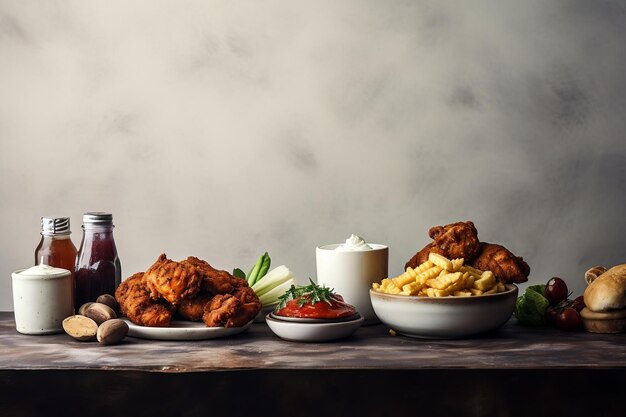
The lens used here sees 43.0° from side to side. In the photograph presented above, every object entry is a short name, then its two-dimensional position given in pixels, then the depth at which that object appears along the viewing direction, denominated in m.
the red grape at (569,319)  2.19
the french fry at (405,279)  2.12
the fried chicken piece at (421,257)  2.27
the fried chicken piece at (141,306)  2.11
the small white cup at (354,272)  2.27
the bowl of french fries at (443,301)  2.03
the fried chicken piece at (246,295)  2.16
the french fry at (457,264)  2.09
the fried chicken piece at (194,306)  2.17
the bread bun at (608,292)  2.10
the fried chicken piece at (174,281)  2.11
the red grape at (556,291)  2.27
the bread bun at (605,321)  2.13
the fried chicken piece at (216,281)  2.18
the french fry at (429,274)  2.09
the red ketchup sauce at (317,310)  2.07
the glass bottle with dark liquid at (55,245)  2.29
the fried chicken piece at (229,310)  2.10
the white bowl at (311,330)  2.05
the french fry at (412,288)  2.07
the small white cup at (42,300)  2.14
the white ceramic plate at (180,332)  2.09
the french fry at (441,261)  2.09
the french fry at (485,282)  2.07
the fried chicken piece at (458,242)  2.23
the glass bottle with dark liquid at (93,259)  2.31
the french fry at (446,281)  2.04
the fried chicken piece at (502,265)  2.19
